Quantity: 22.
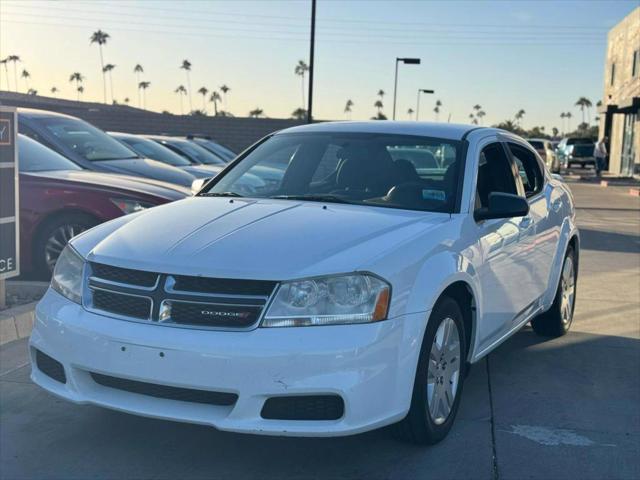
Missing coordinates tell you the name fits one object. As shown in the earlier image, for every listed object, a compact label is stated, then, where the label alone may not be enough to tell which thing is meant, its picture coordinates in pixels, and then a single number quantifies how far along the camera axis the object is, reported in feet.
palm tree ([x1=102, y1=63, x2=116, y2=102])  381.30
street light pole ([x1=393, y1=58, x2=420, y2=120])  108.17
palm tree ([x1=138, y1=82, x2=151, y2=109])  433.44
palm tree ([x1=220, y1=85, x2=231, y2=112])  424.46
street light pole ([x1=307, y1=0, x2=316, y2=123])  72.08
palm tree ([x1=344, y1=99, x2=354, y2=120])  462.60
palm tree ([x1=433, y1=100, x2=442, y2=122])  440.94
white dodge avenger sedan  10.42
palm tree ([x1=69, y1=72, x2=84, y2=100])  428.31
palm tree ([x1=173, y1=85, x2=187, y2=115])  439.47
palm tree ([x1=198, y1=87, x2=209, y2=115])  432.74
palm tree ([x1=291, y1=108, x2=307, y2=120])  289.25
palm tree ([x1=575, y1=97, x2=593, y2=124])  496.10
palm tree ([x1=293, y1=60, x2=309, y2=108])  381.19
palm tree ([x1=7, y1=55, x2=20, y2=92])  312.64
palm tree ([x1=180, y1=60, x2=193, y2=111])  393.70
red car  23.03
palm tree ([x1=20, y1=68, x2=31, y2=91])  386.73
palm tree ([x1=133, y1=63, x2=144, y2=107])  421.18
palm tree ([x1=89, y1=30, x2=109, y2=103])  348.55
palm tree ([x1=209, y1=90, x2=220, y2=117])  432.17
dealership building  107.04
